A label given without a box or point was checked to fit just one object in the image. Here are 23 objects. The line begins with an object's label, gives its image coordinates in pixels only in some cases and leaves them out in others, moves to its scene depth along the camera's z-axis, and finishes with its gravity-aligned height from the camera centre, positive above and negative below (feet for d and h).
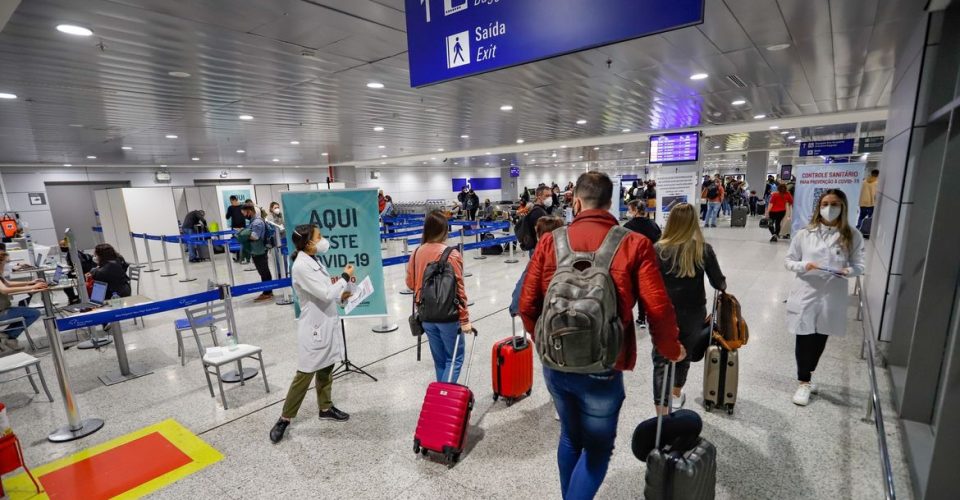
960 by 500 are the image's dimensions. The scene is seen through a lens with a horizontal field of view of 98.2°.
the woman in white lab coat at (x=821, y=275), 10.69 -2.65
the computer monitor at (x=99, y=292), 17.81 -3.92
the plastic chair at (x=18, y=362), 12.45 -4.83
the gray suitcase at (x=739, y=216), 50.98 -4.93
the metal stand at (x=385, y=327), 19.03 -6.32
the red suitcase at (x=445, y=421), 9.34 -5.27
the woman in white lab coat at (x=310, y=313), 10.37 -3.09
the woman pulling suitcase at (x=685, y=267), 9.35 -2.01
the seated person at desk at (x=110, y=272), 18.57 -3.20
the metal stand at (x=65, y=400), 11.03 -5.50
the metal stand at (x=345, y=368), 14.56 -6.28
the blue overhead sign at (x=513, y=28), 6.73 +2.85
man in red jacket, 5.84 -2.10
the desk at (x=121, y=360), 15.02 -5.86
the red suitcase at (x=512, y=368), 11.68 -5.15
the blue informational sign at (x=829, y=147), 48.08 +2.93
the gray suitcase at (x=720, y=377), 10.60 -5.19
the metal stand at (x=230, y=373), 14.30 -5.97
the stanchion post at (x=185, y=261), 32.13 -4.98
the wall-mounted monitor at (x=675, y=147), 35.53 +2.66
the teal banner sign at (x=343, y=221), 13.61 -0.99
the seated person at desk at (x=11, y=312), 13.99 -4.42
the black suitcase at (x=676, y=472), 5.93 -4.19
